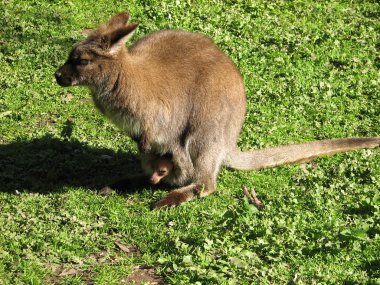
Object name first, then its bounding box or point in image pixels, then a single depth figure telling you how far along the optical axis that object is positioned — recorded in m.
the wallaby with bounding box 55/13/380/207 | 6.04
